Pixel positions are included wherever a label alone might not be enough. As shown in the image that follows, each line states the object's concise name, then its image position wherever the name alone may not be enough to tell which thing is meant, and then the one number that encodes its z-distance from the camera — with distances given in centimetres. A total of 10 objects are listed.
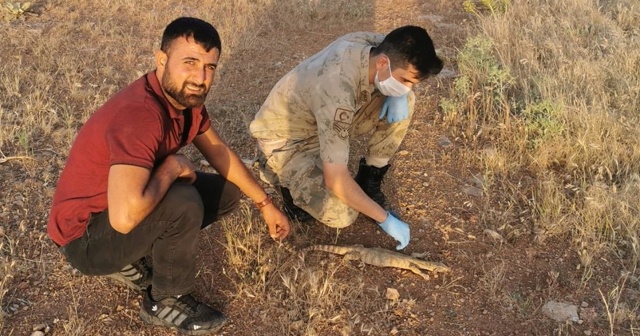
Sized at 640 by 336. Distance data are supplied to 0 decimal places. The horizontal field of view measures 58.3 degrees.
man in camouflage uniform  272
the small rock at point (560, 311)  258
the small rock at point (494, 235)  304
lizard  285
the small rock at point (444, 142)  392
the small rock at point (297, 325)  249
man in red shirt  207
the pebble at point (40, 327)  242
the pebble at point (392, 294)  268
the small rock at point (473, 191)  342
